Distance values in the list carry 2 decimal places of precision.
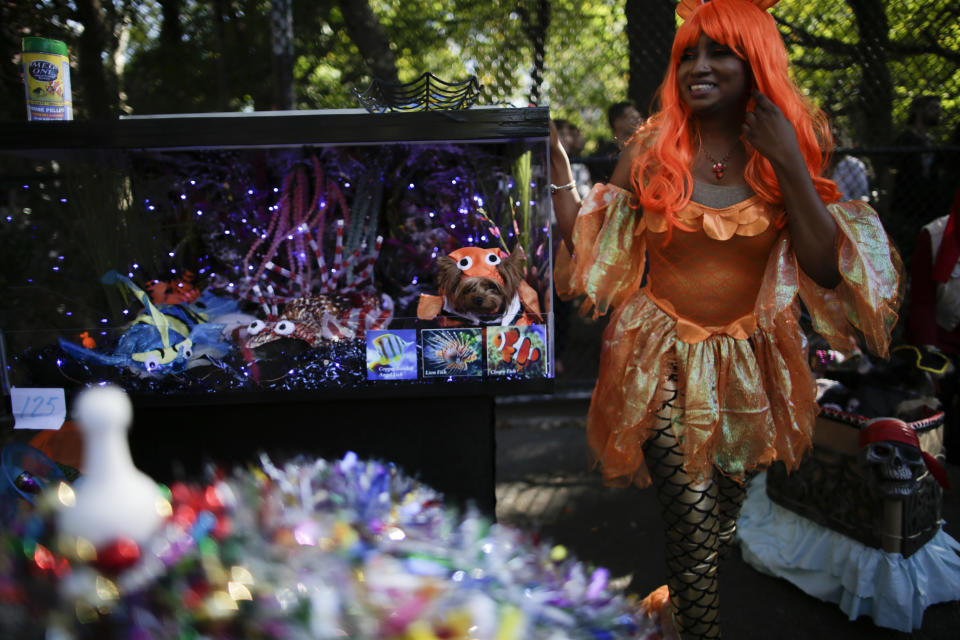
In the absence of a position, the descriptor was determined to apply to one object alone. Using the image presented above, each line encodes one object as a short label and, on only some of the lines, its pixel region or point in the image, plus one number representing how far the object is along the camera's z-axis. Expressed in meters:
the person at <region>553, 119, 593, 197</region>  4.11
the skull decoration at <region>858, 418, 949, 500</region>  2.29
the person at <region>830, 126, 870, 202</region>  4.39
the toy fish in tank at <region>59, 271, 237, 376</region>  1.98
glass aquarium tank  1.94
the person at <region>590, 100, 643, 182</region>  3.96
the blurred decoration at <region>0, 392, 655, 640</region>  0.63
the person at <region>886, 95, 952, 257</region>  4.61
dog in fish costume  2.04
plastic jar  1.90
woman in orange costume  1.70
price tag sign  1.93
